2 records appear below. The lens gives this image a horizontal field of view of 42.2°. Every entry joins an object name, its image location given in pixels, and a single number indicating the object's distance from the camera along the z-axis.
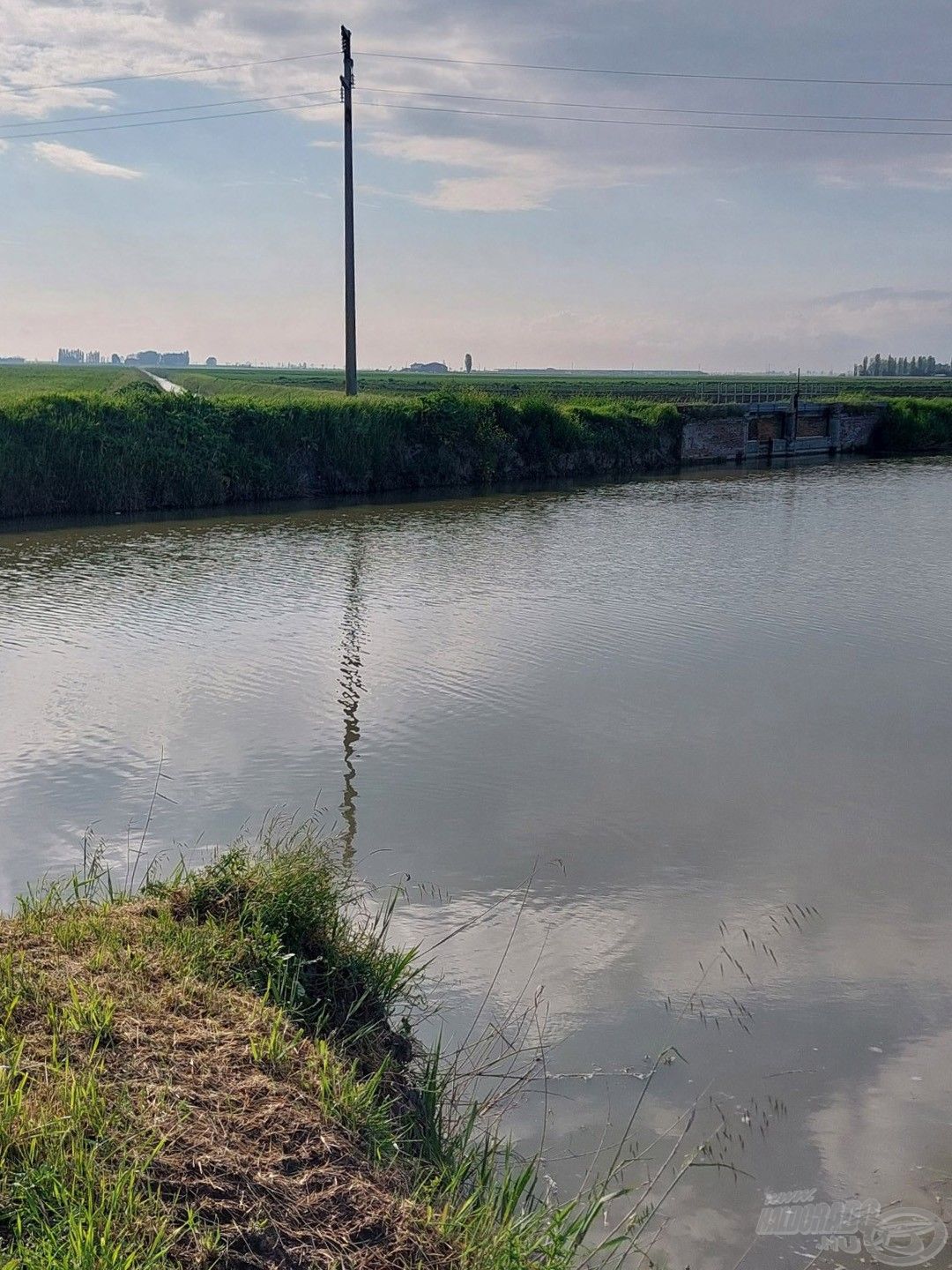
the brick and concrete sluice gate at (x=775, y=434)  34.12
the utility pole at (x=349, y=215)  27.52
